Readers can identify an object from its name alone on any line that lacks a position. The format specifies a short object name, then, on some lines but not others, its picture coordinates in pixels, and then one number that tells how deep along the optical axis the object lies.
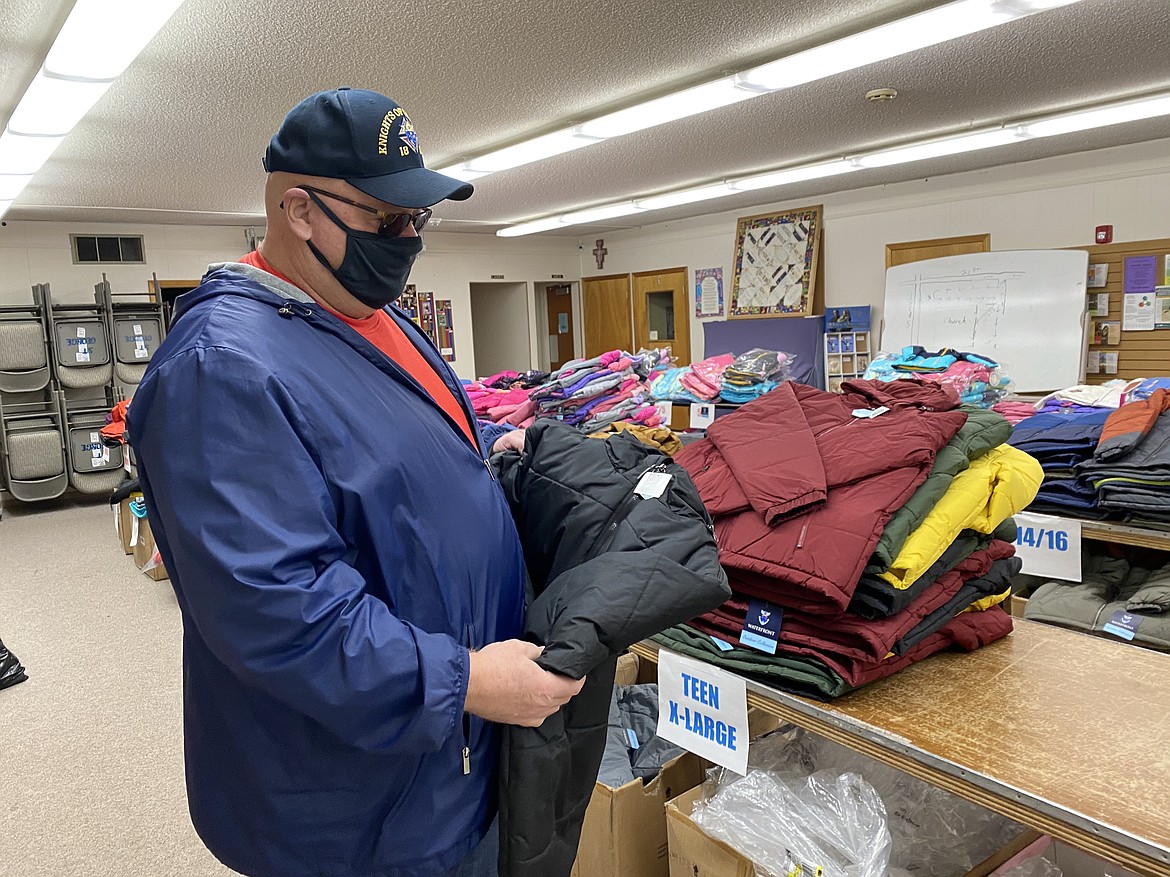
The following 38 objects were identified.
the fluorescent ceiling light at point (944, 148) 5.66
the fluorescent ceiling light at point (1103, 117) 4.92
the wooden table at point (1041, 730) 1.08
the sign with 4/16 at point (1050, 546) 2.06
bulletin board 6.35
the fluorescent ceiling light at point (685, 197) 7.42
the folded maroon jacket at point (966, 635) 1.56
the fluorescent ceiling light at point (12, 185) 5.38
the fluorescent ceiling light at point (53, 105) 3.34
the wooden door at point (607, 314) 11.28
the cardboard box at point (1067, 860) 1.64
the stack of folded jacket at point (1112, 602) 2.04
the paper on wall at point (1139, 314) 6.35
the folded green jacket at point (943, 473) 1.44
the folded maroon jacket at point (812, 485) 1.46
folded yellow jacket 1.44
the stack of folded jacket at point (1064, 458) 2.32
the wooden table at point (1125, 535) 2.12
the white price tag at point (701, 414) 4.71
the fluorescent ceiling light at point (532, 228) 9.05
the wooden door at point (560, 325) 12.27
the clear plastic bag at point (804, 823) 1.55
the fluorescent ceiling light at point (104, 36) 2.62
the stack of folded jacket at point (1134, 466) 2.15
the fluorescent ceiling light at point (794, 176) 6.56
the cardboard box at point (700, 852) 1.63
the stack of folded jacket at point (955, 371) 4.28
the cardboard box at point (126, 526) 5.84
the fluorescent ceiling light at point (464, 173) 5.84
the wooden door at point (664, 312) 10.36
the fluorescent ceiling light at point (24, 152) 4.30
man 0.87
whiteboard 6.58
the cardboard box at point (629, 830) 1.85
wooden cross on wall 11.51
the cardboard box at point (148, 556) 5.38
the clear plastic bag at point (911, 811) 1.70
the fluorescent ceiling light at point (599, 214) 8.32
